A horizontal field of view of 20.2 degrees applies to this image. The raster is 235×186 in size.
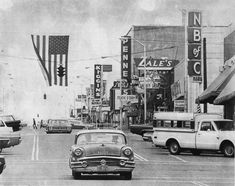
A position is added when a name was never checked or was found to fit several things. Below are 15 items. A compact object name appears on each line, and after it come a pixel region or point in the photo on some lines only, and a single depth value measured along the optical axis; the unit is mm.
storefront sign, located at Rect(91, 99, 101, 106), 100462
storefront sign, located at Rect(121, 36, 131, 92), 78106
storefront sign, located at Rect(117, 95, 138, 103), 64438
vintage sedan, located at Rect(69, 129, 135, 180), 17656
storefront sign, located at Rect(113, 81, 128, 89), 88788
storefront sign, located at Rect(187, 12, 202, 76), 47500
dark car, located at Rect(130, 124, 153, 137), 43469
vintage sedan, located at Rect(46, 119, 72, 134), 57719
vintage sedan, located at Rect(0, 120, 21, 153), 30038
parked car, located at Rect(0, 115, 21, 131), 53906
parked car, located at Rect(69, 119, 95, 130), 79812
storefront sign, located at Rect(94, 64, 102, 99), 98950
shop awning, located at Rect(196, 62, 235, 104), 40016
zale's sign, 76688
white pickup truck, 29297
